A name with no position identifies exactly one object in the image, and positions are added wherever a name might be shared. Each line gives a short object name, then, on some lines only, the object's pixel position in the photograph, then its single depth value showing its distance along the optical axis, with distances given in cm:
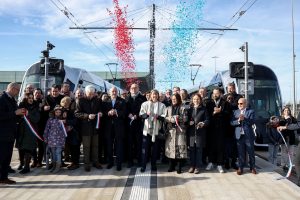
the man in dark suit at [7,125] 450
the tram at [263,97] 927
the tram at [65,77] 910
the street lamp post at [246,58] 620
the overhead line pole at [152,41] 1251
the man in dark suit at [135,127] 565
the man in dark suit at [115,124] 546
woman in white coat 533
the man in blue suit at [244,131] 525
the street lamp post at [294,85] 1813
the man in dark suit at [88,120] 537
